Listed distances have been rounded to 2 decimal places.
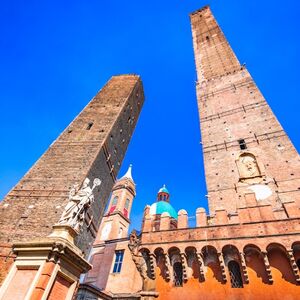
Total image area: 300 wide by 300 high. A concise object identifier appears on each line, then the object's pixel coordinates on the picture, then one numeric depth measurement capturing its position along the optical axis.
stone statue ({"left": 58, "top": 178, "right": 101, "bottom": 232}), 5.79
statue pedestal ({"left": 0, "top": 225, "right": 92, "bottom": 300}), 4.33
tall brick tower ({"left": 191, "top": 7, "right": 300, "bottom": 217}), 11.57
